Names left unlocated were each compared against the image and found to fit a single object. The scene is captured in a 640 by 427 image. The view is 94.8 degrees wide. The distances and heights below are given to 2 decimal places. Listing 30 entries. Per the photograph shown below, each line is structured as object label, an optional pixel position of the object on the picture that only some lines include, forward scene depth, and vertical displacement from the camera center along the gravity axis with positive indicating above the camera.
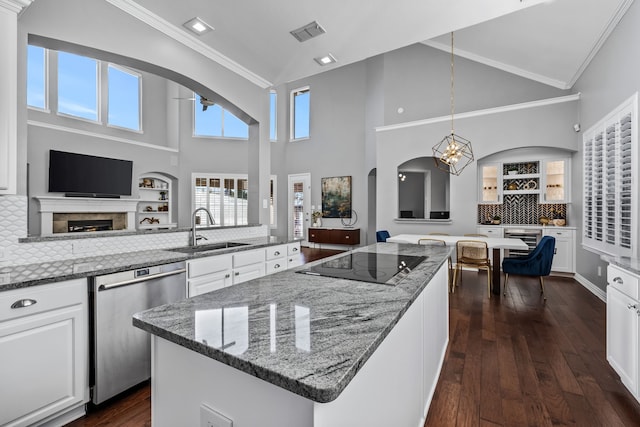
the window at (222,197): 8.25 +0.42
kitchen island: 0.63 -0.33
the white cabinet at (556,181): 5.23 +0.56
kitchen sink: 2.68 -0.35
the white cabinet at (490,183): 5.76 +0.56
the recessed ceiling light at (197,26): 2.72 +1.76
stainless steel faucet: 2.87 -0.25
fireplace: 6.19 -0.30
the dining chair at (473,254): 3.86 -0.57
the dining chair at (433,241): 4.19 -0.44
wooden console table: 7.76 -0.65
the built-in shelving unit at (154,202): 7.62 +0.24
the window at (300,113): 9.01 +3.08
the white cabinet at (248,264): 2.65 -0.50
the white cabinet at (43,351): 1.37 -0.71
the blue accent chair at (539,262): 3.71 -0.64
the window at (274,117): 8.98 +2.92
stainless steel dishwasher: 1.67 -0.69
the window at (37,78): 5.74 +2.65
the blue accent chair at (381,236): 5.05 -0.42
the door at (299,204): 8.86 +0.22
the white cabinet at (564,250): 4.98 -0.65
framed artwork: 8.17 +0.41
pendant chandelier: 5.68 +1.20
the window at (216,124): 8.30 +2.54
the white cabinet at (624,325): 1.64 -0.69
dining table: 3.81 -0.43
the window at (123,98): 7.03 +2.80
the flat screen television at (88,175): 5.95 +0.79
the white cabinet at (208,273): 2.22 -0.50
